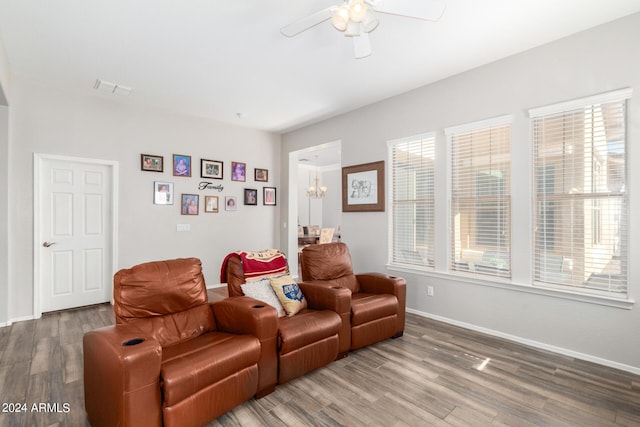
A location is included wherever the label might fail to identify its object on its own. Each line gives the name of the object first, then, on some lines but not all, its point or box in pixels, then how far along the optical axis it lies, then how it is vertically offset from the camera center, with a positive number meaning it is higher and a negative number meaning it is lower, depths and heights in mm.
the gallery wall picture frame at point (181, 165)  5129 +824
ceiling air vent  3945 +1640
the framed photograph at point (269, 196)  6242 +380
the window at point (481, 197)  3375 +182
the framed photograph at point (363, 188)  4551 +404
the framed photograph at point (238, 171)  5777 +807
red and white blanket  2918 -458
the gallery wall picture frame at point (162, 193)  4953 +361
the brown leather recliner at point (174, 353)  1668 -845
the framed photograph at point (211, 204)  5457 +200
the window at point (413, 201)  4027 +180
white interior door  4160 -221
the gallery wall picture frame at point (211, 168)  5406 +809
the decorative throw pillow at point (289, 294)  2799 -702
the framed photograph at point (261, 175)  6121 +788
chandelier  8961 +655
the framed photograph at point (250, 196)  5963 +361
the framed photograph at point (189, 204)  5211 +194
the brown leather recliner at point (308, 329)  2402 -900
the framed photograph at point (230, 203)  5691 +224
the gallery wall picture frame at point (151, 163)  4824 +815
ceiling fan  2026 +1326
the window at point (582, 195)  2709 +163
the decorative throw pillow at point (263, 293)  2752 -673
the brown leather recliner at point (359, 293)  2990 -850
